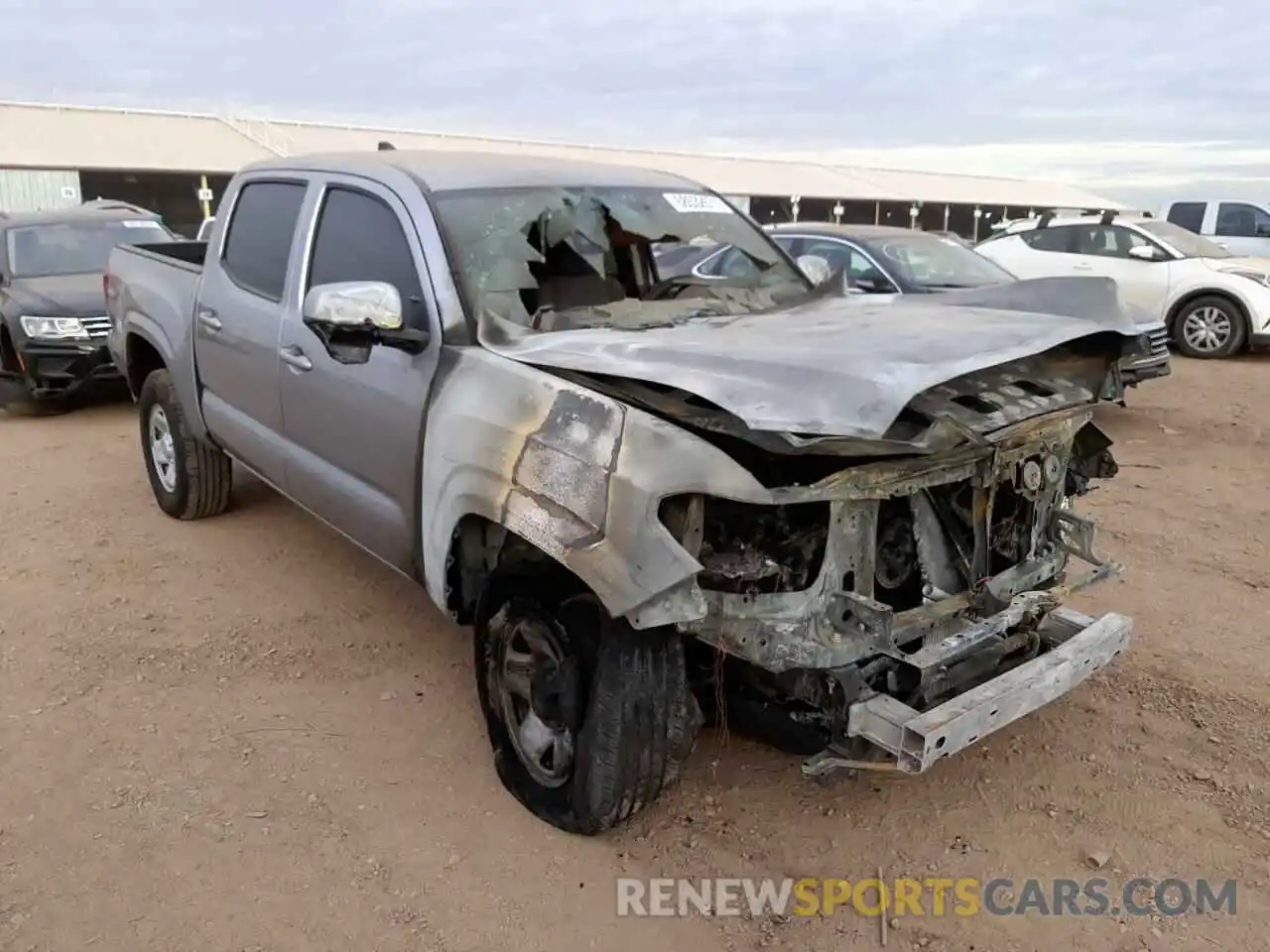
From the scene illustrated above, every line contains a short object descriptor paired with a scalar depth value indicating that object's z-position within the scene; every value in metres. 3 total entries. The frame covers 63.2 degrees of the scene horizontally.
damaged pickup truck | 2.63
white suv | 11.62
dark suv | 8.84
